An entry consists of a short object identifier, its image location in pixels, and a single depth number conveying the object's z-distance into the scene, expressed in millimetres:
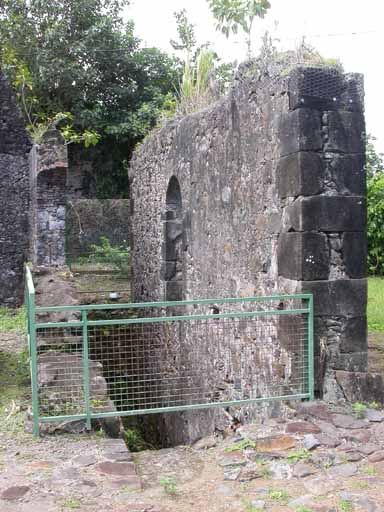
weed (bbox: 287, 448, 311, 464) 3893
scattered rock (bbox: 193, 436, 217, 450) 4732
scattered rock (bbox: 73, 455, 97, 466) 3826
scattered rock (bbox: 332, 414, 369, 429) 4344
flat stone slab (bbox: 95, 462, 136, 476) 3697
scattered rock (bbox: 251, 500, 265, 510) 3335
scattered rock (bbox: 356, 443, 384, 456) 3971
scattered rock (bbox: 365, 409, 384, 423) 4430
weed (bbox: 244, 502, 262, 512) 3310
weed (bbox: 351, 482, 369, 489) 3510
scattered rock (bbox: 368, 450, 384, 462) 3875
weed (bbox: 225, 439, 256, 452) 4176
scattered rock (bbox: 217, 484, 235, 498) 3566
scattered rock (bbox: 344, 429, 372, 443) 4145
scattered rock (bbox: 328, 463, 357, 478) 3699
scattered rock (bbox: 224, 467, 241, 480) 3787
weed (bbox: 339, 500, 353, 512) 3248
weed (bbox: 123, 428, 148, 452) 8195
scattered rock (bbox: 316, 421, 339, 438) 4230
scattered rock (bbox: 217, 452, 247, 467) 3988
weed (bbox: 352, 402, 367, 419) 4496
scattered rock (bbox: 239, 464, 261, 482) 3738
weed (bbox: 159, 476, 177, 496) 3590
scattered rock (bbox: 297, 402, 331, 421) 4524
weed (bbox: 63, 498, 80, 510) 3269
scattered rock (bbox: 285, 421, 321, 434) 4285
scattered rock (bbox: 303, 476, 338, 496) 3500
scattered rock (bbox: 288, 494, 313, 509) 3330
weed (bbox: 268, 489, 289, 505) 3418
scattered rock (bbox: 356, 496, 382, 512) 3242
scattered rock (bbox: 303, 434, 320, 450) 4039
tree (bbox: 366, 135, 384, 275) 14695
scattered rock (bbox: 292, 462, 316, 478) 3719
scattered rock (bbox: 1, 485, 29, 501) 3365
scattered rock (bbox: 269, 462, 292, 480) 3742
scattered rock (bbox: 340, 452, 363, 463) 3886
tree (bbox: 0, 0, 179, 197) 19047
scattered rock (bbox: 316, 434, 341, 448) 4078
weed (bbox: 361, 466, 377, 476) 3699
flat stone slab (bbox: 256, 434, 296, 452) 4078
